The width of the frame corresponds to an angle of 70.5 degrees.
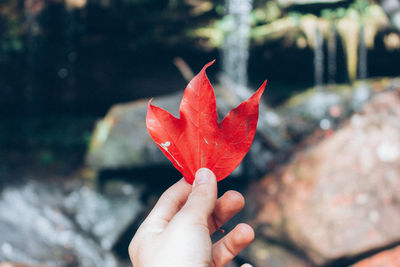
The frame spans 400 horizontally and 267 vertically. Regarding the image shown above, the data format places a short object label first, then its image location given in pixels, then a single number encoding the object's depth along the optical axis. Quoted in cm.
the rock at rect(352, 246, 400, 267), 261
